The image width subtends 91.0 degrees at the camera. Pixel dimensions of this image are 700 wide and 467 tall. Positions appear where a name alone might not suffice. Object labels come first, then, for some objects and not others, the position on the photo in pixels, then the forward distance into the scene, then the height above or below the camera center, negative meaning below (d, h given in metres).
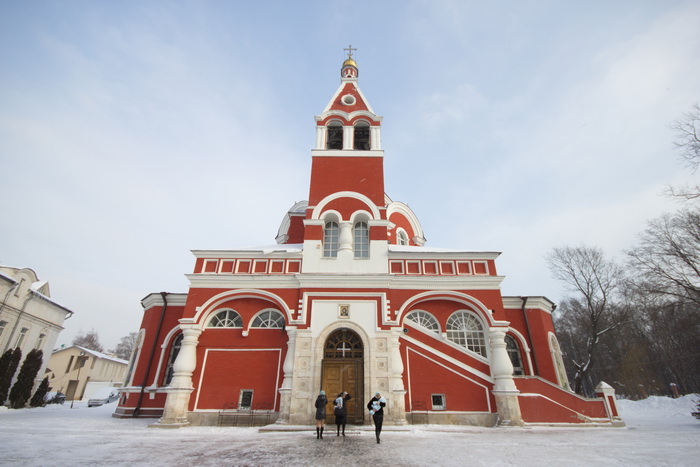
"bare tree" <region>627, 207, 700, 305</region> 17.12 +6.56
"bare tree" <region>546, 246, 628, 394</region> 20.83 +6.51
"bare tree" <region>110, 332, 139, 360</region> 70.25 +9.62
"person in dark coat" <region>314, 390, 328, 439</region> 9.52 -0.37
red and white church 12.83 +2.41
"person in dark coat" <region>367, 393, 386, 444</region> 8.83 -0.17
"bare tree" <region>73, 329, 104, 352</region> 73.25 +11.15
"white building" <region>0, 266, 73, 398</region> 21.02 +5.03
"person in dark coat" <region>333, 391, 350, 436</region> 9.85 -0.27
